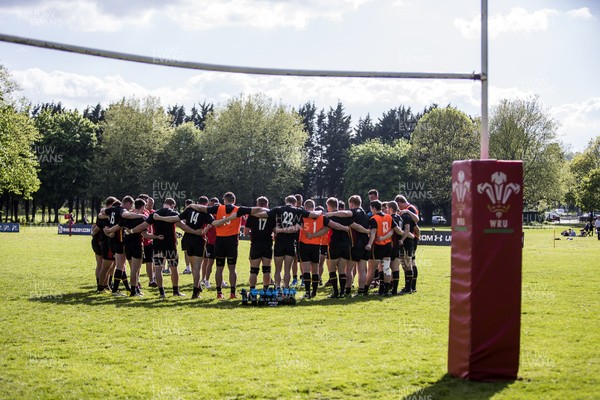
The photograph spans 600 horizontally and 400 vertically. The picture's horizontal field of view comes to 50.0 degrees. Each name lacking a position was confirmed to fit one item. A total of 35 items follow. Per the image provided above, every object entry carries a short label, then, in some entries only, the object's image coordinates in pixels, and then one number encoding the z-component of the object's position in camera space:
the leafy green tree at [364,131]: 106.44
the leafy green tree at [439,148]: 75.25
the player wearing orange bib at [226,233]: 15.46
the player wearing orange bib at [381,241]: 16.50
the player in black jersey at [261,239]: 15.75
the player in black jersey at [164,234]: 15.77
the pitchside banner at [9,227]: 54.78
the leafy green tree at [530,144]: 71.94
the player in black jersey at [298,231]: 15.85
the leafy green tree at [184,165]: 80.88
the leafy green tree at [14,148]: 53.78
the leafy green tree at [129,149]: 76.12
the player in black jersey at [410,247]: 17.11
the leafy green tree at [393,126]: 107.31
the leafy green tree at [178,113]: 116.99
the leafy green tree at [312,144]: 99.94
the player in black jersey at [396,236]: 16.86
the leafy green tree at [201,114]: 110.93
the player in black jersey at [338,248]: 16.59
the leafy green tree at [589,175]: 71.44
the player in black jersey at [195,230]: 15.67
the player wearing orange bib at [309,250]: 16.36
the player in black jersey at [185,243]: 16.25
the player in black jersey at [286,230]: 15.77
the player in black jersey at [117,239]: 16.59
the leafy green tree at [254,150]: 75.06
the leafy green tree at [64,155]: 78.62
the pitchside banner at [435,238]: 41.28
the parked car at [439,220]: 87.80
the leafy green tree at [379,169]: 84.12
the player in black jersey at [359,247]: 16.83
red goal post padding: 8.21
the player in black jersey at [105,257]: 16.95
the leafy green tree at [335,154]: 100.75
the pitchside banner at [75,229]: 51.84
